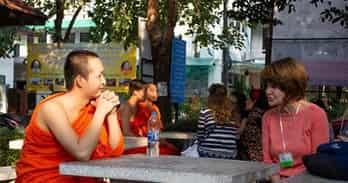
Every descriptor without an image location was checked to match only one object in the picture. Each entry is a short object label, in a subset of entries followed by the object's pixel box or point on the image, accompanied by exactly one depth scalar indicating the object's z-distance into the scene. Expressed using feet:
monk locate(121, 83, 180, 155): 23.43
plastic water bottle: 12.14
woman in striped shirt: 21.03
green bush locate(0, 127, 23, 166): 28.50
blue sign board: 36.50
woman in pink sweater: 11.85
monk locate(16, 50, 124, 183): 9.65
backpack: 8.65
